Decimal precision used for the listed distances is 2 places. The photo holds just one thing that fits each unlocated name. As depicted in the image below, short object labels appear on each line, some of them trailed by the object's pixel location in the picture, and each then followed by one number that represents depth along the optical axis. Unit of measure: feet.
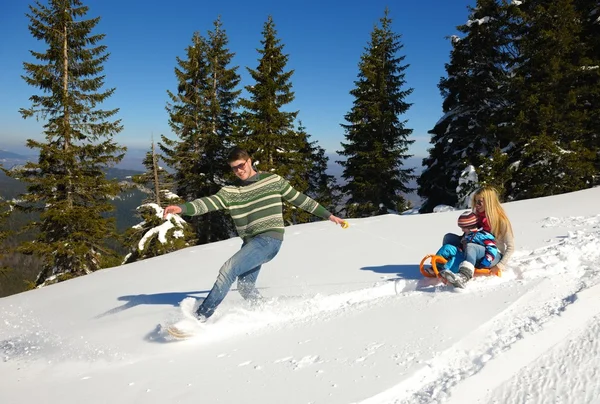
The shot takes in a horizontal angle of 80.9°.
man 11.51
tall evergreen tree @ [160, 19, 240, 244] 65.16
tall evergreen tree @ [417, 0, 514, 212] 53.88
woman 13.24
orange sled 13.20
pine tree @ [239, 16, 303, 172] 59.47
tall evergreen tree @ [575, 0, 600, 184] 43.70
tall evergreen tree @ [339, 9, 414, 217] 63.98
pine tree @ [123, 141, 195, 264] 47.16
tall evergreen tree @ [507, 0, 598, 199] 42.75
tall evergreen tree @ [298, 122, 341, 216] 74.79
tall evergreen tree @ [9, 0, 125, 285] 43.21
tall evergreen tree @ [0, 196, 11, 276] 48.35
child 12.64
